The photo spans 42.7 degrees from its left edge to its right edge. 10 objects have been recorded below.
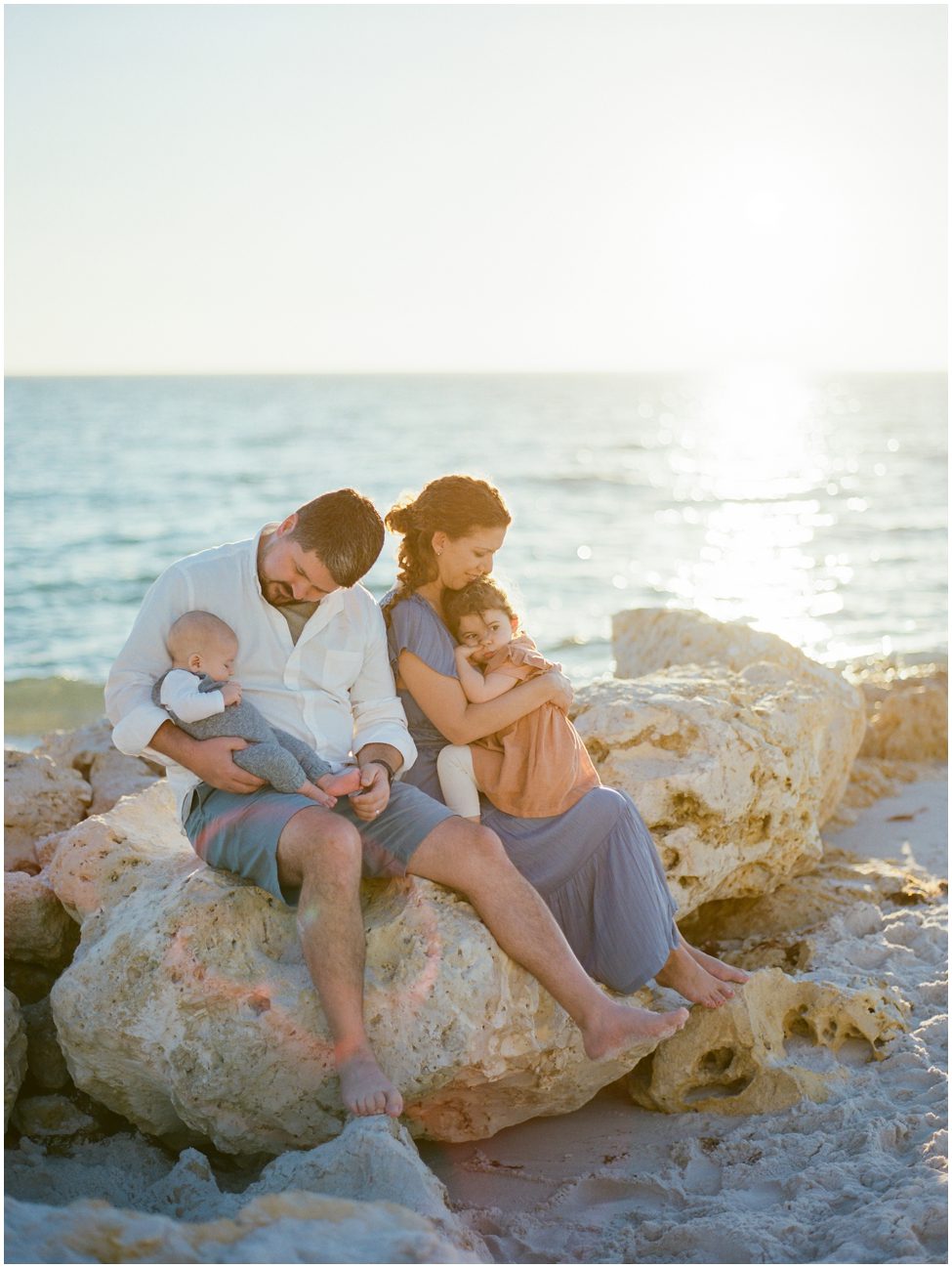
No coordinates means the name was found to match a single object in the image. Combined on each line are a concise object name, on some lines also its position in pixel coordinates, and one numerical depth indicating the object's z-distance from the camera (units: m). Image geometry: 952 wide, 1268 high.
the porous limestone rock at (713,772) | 4.71
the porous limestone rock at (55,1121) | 3.99
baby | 3.87
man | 3.63
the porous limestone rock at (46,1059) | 4.22
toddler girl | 4.14
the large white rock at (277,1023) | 3.66
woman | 4.05
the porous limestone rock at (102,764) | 6.10
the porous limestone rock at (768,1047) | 3.98
